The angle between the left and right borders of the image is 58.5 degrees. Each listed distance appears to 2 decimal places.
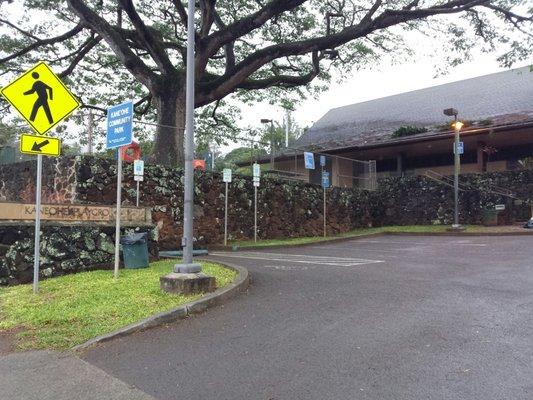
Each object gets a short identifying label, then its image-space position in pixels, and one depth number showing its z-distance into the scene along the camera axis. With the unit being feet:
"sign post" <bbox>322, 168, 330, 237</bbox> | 65.46
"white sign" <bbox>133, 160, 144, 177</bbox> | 43.52
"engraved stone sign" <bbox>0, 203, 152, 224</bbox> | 28.98
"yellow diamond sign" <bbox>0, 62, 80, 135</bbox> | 24.36
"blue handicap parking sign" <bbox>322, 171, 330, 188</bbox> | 65.47
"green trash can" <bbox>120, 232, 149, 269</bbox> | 30.94
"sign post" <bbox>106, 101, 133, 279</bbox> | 26.73
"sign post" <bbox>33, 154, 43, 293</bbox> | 24.62
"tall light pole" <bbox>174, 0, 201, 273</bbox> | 24.04
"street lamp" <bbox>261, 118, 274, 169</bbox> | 67.15
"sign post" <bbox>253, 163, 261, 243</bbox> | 54.60
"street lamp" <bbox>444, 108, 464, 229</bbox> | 61.99
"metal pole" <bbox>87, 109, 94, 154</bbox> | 44.07
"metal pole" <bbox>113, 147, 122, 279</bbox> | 27.11
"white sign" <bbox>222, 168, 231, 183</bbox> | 51.43
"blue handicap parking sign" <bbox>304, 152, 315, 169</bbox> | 63.52
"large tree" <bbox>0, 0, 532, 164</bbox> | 53.57
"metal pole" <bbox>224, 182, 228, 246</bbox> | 52.06
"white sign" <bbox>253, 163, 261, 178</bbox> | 54.49
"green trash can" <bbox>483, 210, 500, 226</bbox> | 67.46
